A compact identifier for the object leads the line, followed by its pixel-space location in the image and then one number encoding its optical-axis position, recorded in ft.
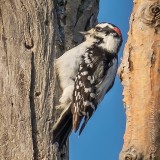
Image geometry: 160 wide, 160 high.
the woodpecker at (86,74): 19.69
